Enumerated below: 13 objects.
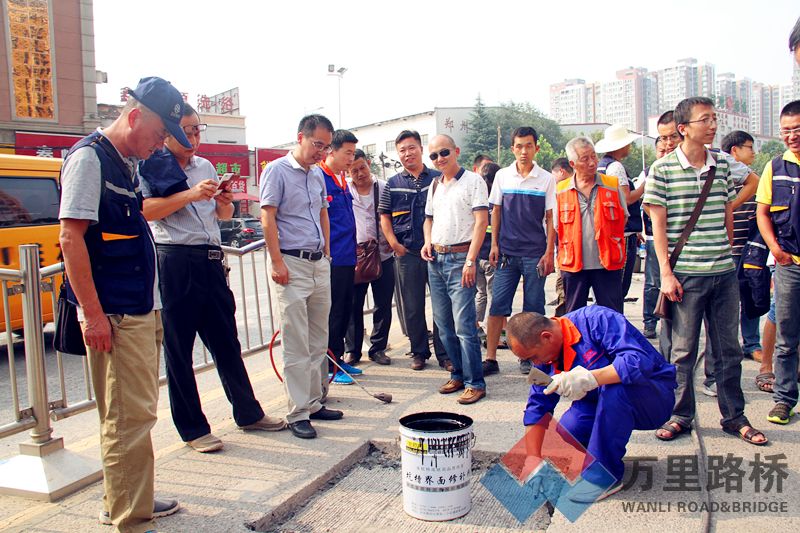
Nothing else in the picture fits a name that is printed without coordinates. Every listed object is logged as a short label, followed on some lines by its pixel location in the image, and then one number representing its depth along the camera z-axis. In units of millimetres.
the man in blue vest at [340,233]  5137
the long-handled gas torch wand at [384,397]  4730
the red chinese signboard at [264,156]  40188
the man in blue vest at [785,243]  3893
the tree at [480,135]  62062
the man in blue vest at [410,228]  5559
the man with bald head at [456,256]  4738
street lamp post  34156
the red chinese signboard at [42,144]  21203
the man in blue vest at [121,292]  2648
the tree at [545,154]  59594
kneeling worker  2984
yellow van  7203
